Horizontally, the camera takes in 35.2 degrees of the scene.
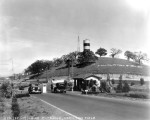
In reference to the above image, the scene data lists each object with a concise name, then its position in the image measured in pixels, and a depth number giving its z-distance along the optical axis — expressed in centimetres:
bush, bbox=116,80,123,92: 4044
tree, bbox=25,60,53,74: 15538
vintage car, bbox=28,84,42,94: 4316
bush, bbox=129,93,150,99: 2471
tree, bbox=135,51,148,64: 12696
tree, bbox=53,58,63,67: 15712
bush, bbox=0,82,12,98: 3522
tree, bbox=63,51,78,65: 12125
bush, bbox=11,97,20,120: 1289
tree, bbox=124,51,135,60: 13338
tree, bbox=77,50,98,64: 10667
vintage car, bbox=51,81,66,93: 4447
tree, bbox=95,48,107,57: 12812
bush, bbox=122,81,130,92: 3808
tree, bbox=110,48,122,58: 13345
